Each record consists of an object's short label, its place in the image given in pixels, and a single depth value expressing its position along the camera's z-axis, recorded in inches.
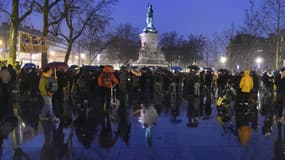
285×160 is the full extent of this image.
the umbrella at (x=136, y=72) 665.6
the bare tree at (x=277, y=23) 932.9
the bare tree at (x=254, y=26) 1161.5
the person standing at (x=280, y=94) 399.2
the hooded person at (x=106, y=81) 457.3
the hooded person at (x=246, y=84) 447.3
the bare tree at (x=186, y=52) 2426.3
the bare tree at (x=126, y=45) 2190.3
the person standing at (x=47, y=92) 375.6
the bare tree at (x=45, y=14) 876.0
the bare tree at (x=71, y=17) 1072.1
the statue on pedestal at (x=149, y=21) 2003.0
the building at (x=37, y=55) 2073.0
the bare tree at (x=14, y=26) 743.7
